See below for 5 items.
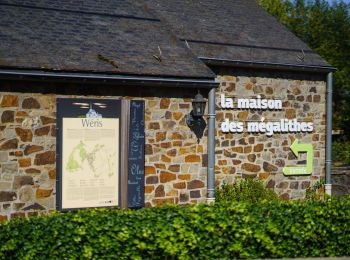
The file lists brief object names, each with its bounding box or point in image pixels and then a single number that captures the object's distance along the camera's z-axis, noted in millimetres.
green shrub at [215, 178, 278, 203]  15845
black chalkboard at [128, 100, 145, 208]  13789
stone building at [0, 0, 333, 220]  12531
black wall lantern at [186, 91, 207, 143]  14305
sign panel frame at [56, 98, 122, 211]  12883
